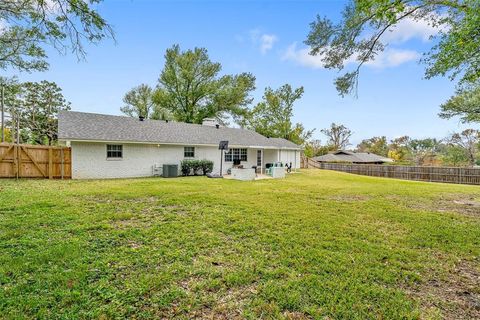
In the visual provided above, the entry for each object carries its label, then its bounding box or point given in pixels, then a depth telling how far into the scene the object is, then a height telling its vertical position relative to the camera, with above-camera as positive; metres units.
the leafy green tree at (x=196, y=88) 31.06 +9.91
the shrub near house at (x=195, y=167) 16.70 -0.35
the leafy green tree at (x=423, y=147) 51.72 +3.38
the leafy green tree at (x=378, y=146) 57.88 +3.69
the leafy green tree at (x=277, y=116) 35.97 +6.95
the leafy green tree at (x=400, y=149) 52.85 +2.91
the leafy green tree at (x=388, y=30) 5.40 +3.53
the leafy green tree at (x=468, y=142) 36.19 +3.04
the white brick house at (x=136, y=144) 13.71 +1.19
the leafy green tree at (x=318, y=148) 48.89 +2.80
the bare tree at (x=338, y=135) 51.50 +5.70
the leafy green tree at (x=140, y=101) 35.69 +9.13
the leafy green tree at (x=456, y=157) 37.31 +0.66
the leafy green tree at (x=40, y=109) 28.44 +6.53
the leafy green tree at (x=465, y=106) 15.07 +3.95
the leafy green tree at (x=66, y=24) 4.16 +2.54
